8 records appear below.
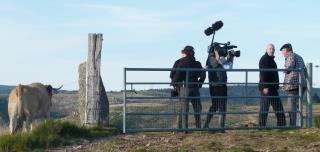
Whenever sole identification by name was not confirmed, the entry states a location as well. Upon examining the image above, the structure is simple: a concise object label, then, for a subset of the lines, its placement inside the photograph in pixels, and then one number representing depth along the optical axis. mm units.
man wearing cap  17797
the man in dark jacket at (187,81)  16891
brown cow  17297
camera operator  17270
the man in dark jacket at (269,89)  17609
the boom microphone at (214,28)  17562
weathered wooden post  17125
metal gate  16562
